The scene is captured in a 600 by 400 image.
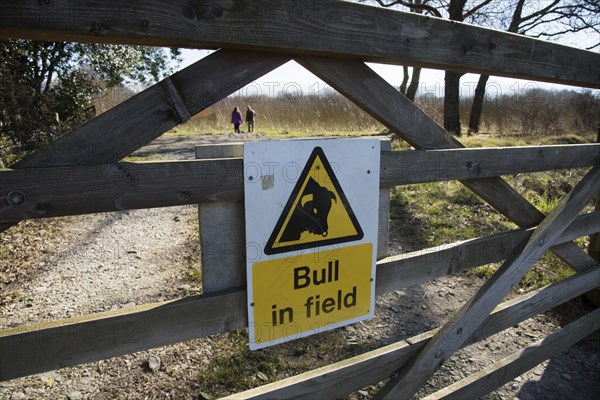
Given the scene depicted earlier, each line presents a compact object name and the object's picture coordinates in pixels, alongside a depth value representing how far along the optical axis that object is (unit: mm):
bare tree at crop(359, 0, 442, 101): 13414
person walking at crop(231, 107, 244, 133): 19312
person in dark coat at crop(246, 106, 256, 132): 19141
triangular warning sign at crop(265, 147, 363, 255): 1536
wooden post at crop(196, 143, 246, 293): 1463
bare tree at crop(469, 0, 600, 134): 13251
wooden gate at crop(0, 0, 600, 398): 1170
